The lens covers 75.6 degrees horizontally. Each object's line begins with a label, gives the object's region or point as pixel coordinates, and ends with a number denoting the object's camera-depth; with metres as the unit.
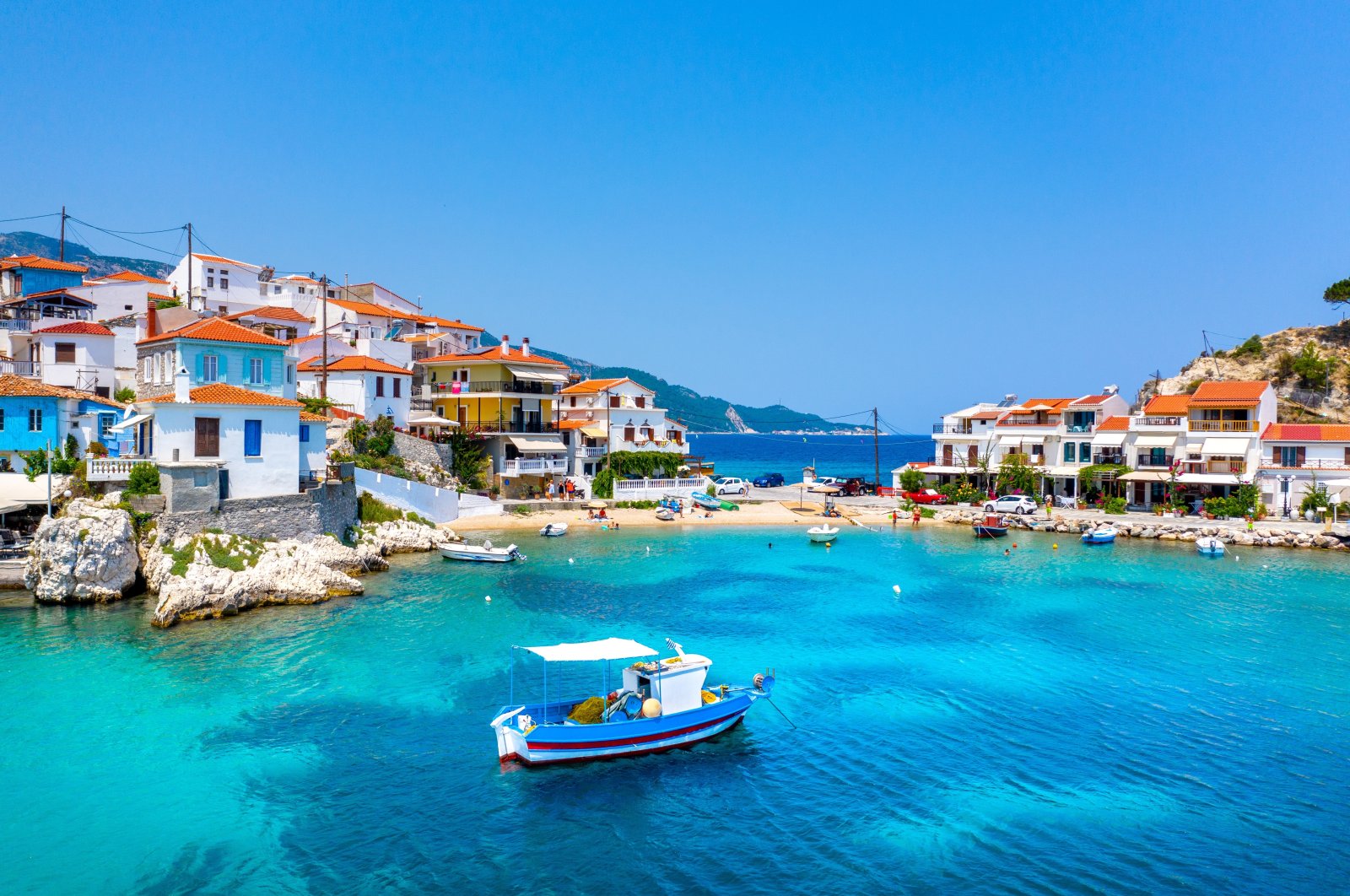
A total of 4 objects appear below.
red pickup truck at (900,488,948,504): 65.69
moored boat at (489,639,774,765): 19.52
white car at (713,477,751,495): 71.44
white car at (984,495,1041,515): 60.44
